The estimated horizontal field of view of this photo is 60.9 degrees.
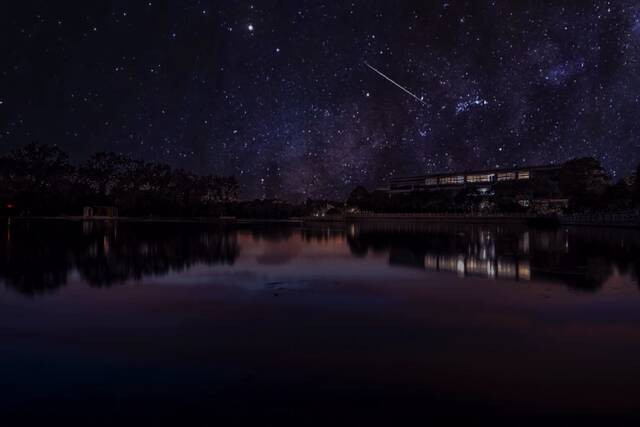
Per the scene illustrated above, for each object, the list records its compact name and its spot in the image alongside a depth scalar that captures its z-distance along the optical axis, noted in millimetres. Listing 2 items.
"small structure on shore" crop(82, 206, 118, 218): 94562
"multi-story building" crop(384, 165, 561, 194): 137375
